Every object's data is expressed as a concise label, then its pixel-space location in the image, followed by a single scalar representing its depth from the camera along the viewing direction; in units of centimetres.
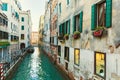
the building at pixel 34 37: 6074
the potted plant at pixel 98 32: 425
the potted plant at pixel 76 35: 627
